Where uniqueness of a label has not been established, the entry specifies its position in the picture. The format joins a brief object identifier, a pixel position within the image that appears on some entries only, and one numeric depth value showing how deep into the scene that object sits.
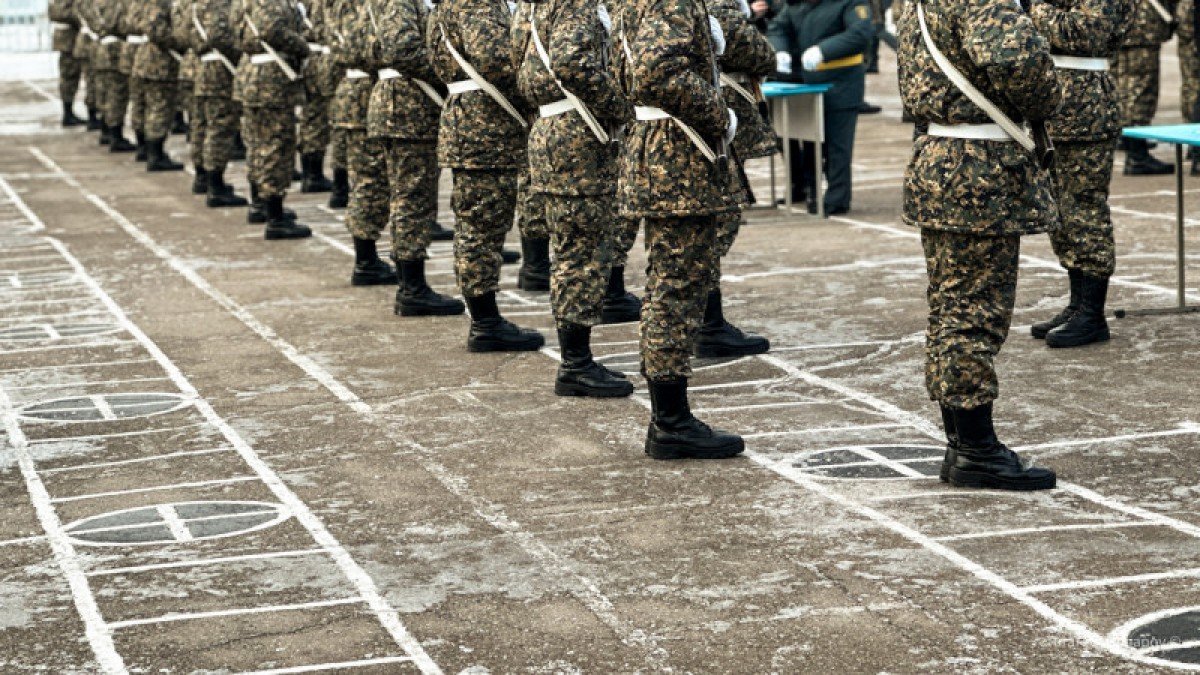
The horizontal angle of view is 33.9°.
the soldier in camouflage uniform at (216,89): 16.03
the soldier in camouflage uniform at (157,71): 18.47
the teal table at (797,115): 14.03
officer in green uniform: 14.18
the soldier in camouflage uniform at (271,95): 14.22
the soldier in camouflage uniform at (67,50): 24.42
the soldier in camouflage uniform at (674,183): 7.04
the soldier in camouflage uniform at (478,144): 9.37
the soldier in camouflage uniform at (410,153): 10.52
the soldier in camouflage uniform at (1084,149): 8.86
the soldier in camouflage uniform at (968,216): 6.59
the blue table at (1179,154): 8.91
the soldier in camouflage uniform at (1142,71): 15.30
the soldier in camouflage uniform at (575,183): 8.27
